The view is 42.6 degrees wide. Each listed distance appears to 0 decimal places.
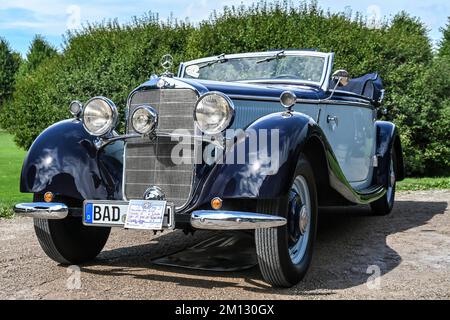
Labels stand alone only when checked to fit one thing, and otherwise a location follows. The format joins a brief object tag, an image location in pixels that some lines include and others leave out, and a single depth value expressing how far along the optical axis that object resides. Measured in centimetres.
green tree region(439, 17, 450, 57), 2298
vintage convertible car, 367
